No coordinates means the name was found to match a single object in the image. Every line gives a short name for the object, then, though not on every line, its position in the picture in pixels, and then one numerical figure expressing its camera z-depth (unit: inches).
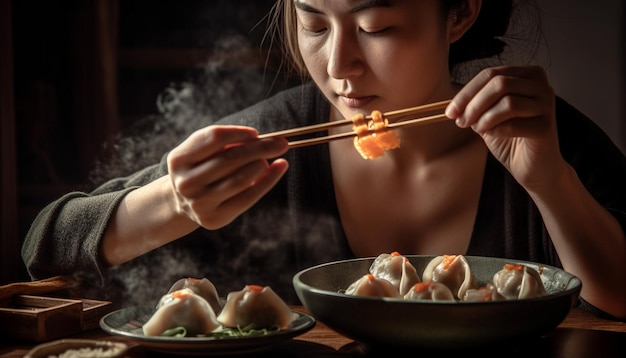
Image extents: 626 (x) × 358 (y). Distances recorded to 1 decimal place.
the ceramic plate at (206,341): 40.7
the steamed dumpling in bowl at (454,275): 45.1
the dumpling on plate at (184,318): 42.1
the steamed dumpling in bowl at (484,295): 41.2
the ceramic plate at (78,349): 39.4
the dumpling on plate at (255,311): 42.8
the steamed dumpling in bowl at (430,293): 42.1
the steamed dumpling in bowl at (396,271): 45.3
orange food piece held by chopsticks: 45.4
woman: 44.7
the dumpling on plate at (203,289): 45.3
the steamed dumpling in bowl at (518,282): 43.2
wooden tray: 44.4
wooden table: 42.6
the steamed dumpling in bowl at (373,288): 42.4
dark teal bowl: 39.9
